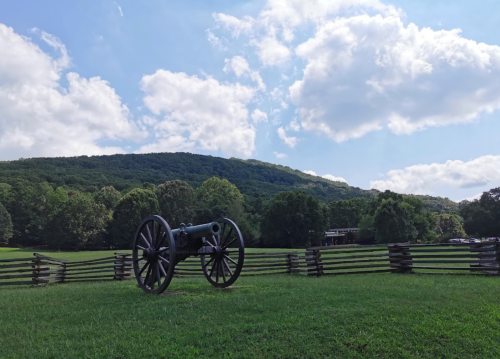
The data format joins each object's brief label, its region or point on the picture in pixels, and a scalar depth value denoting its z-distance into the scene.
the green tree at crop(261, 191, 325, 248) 68.31
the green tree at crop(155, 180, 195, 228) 76.38
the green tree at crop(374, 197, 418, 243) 66.50
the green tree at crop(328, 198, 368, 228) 96.31
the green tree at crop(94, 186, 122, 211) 81.12
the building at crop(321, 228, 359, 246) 87.94
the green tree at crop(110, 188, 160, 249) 66.56
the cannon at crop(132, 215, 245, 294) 10.08
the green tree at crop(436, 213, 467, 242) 89.34
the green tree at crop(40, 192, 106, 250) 64.44
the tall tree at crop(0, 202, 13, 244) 69.69
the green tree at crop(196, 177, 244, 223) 75.25
